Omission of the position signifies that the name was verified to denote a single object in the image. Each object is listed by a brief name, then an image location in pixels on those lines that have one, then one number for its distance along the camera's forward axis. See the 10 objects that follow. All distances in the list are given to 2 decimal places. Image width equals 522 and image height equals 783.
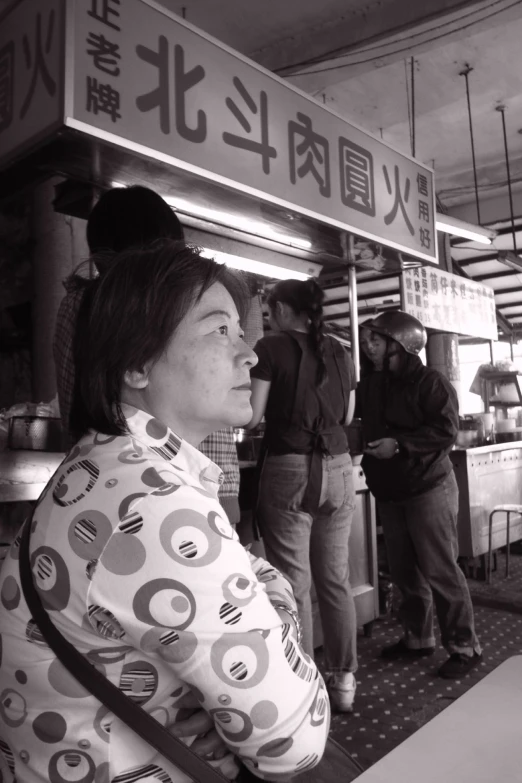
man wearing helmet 3.19
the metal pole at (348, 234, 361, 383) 4.68
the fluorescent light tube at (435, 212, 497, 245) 5.82
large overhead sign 2.38
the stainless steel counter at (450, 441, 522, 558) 5.11
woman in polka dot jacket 0.74
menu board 6.38
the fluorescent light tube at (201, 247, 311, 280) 4.07
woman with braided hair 2.73
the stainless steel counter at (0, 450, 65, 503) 2.12
